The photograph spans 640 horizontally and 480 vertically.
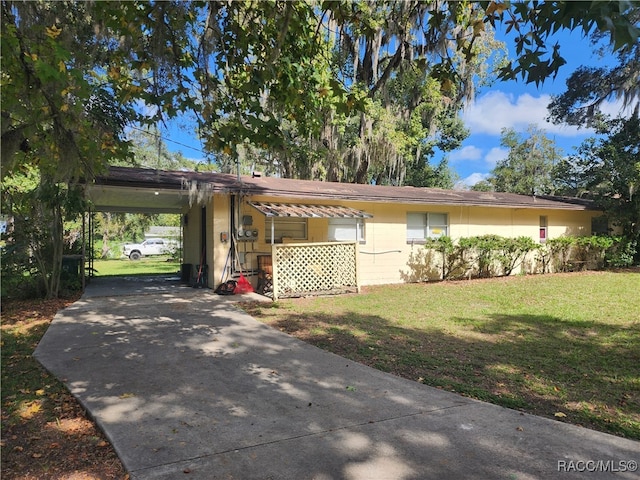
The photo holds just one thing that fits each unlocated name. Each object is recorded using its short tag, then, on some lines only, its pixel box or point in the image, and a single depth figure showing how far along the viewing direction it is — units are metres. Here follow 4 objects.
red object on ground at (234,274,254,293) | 11.00
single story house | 10.67
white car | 32.44
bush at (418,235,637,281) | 14.16
